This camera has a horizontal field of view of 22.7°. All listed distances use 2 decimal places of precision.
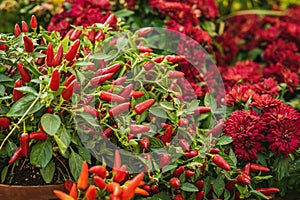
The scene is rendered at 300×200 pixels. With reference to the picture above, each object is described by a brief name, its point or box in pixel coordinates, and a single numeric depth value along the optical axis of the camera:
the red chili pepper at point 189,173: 0.93
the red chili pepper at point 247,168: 0.98
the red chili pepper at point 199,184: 0.95
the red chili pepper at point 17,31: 1.00
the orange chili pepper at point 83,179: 0.84
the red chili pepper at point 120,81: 0.94
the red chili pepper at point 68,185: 0.91
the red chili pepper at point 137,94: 0.93
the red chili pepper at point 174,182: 0.92
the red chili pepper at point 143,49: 1.02
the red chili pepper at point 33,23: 1.01
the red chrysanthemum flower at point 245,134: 1.00
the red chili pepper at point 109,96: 0.91
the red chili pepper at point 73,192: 0.84
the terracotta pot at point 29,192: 0.92
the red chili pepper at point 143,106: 0.92
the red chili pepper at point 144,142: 0.92
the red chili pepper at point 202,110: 1.00
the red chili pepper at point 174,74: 0.99
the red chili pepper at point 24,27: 0.99
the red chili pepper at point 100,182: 0.86
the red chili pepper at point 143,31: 1.07
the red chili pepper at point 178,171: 0.93
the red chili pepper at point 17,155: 0.90
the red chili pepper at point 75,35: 1.02
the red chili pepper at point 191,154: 0.94
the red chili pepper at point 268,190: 0.98
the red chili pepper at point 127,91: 0.93
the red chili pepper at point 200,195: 0.95
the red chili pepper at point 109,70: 0.95
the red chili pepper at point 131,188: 0.84
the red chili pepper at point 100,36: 1.02
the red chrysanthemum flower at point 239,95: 1.07
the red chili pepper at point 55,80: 0.88
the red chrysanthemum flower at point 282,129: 1.00
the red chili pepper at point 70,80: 0.90
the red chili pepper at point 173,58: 1.02
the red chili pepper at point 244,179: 0.95
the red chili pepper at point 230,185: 0.96
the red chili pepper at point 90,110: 0.91
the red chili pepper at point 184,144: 0.95
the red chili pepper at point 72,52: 0.92
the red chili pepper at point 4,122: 0.91
